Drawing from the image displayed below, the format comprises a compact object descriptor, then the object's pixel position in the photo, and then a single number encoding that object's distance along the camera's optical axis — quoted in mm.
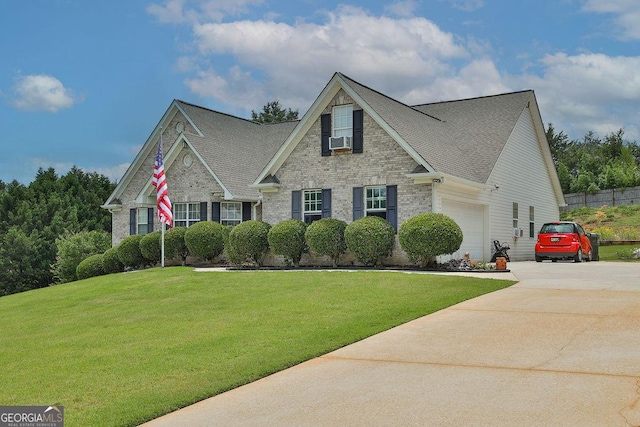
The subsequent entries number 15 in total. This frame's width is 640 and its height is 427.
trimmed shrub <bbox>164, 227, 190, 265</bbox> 27406
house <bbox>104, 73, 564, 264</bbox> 23406
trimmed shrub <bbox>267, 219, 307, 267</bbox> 23688
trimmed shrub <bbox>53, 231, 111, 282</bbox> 33062
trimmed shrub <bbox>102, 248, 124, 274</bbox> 29531
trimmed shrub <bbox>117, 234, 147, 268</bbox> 28422
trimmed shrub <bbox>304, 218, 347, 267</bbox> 22844
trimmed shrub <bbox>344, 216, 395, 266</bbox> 22047
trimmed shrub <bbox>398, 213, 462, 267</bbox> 20844
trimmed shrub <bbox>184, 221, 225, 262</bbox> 26531
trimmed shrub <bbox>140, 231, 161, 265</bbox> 27828
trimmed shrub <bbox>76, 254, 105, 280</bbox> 30188
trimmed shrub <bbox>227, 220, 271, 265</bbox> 24422
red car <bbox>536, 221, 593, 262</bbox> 25000
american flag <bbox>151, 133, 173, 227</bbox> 25562
